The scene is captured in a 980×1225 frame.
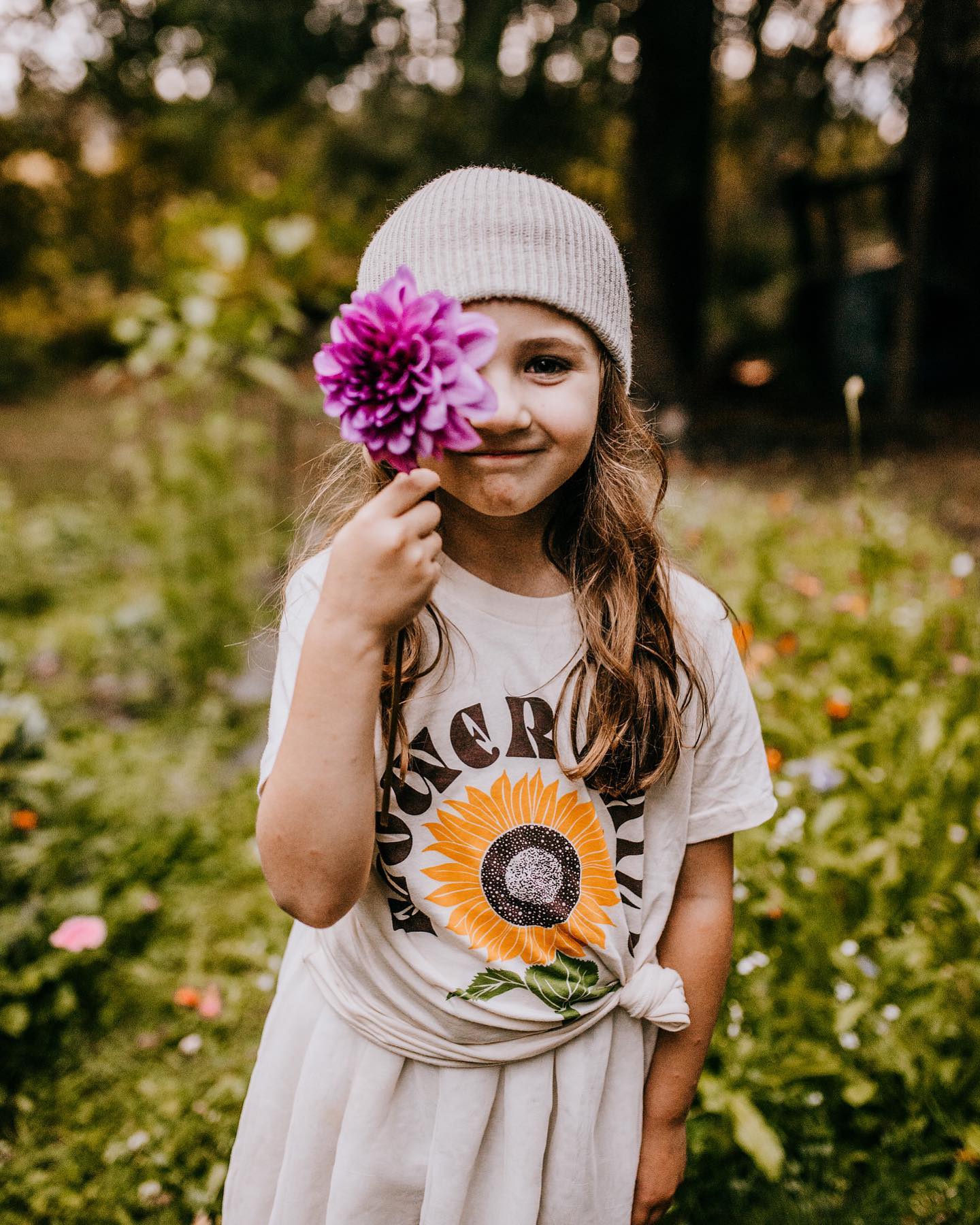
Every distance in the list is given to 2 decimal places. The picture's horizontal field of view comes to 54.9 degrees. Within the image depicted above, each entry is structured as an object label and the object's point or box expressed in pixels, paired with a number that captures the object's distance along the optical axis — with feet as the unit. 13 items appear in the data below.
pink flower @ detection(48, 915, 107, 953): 6.90
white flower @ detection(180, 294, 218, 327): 12.32
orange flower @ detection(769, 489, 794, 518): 16.49
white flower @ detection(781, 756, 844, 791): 7.06
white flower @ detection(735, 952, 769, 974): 6.27
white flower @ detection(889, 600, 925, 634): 10.02
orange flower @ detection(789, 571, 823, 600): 10.39
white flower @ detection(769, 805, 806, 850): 6.66
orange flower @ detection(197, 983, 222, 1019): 7.27
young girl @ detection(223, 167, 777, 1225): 3.44
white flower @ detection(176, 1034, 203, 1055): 7.21
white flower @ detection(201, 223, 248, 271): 12.47
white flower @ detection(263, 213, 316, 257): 12.81
